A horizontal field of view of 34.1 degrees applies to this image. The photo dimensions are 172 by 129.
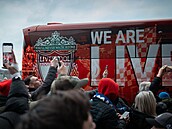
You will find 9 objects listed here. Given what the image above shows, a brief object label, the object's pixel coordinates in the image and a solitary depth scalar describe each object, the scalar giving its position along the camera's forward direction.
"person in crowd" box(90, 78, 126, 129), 2.92
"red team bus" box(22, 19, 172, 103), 7.66
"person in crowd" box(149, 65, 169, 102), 4.59
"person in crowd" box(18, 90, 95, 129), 1.17
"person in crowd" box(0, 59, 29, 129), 2.27
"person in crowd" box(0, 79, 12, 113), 2.95
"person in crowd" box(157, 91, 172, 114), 3.81
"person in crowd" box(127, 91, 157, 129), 3.44
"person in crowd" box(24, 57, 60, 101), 3.47
